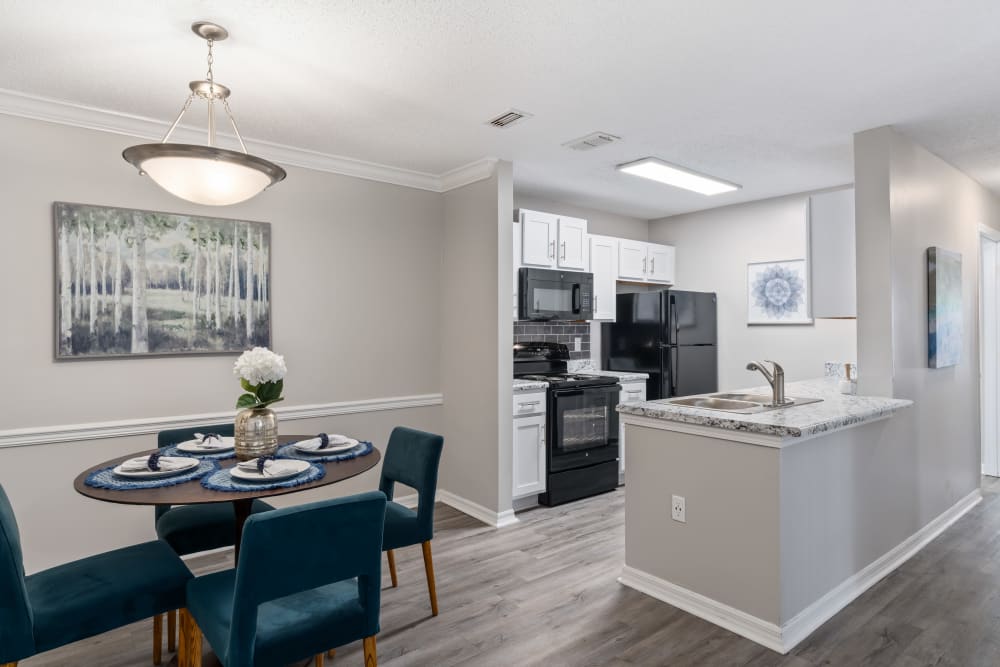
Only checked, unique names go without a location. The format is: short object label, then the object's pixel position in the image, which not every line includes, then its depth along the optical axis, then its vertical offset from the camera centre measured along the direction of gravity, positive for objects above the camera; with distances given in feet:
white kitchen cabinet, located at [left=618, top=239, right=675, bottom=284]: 17.56 +2.26
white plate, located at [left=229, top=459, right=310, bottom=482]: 6.46 -1.58
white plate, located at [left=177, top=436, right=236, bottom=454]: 7.91 -1.55
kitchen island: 7.79 -2.69
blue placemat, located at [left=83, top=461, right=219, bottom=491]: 6.38 -1.64
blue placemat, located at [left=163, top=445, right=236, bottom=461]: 7.72 -1.61
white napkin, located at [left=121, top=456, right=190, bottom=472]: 6.84 -1.55
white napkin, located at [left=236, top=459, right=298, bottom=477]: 6.71 -1.56
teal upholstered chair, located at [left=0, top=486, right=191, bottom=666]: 5.21 -2.64
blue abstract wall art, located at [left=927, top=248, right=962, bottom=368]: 11.59 +0.45
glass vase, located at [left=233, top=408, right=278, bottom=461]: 7.73 -1.33
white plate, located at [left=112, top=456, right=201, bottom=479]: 6.63 -1.58
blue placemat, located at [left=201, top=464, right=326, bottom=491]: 6.34 -1.65
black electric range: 13.92 -2.41
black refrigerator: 16.60 -0.26
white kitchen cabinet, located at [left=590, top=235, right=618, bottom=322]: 16.63 +1.80
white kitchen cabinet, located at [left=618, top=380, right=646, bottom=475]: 15.61 -1.75
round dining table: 5.98 -1.68
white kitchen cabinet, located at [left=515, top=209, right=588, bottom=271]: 14.48 +2.44
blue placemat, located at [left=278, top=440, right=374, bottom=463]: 7.73 -1.64
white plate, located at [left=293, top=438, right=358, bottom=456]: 7.91 -1.59
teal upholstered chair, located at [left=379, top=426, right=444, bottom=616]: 8.32 -2.39
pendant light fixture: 6.69 +2.07
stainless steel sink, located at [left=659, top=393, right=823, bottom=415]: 9.44 -1.27
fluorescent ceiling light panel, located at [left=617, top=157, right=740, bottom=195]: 13.14 +3.84
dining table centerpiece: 7.48 -1.01
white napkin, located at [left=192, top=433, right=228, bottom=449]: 8.09 -1.51
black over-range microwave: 14.47 +1.03
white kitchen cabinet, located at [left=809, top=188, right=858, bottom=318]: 10.74 +1.39
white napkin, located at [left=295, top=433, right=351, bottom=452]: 8.05 -1.55
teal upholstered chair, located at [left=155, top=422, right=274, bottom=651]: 8.00 -2.71
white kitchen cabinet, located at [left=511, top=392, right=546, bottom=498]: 13.37 -2.64
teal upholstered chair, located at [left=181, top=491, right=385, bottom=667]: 5.04 -2.42
